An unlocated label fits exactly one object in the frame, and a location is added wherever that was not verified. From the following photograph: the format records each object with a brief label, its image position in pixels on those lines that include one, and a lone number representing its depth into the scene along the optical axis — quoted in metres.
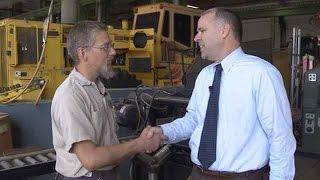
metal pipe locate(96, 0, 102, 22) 14.38
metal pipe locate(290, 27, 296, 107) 4.14
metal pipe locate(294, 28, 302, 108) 4.17
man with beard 1.89
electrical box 3.36
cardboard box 4.09
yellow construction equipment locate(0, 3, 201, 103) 8.04
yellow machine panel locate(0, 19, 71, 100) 7.97
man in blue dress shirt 1.88
